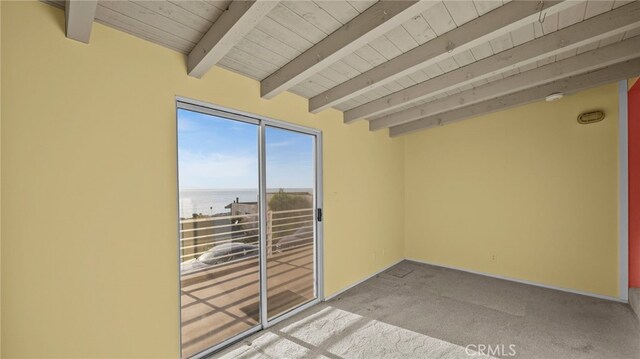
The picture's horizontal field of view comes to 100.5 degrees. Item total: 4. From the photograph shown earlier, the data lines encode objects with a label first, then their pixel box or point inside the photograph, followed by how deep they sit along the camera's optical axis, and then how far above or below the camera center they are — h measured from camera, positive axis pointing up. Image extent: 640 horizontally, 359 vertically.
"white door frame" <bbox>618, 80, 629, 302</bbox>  3.03 -0.15
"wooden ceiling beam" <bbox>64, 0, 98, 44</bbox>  1.31 +0.85
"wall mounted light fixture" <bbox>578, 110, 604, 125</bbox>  3.16 +0.72
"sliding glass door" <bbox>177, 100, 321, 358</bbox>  2.15 -0.39
